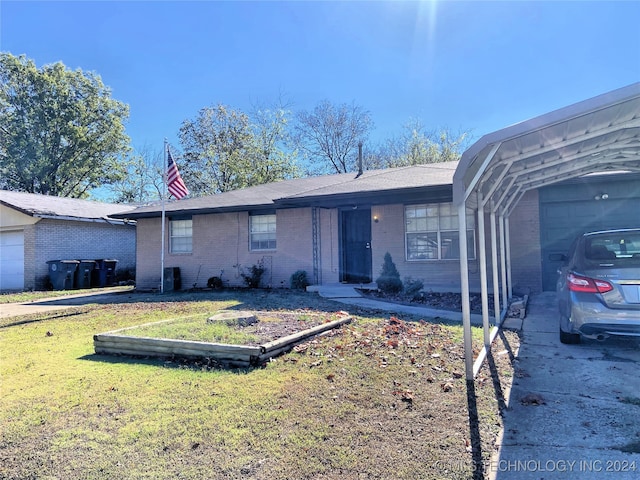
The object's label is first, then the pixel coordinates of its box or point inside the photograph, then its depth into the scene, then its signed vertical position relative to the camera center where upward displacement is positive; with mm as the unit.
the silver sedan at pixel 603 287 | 4344 -397
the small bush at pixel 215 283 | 13242 -831
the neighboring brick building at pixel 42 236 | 15820 +1050
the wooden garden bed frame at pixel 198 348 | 4570 -1122
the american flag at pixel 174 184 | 12617 +2409
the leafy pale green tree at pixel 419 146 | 26594 +7505
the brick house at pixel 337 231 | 10055 +778
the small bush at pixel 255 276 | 12602 -596
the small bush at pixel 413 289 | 9461 -822
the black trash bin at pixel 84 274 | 16047 -557
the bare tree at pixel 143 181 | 35281 +7157
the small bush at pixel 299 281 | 11844 -725
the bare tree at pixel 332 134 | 29062 +9157
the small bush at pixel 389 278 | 10141 -596
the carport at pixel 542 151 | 3604 +1206
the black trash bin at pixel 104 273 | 16719 -581
